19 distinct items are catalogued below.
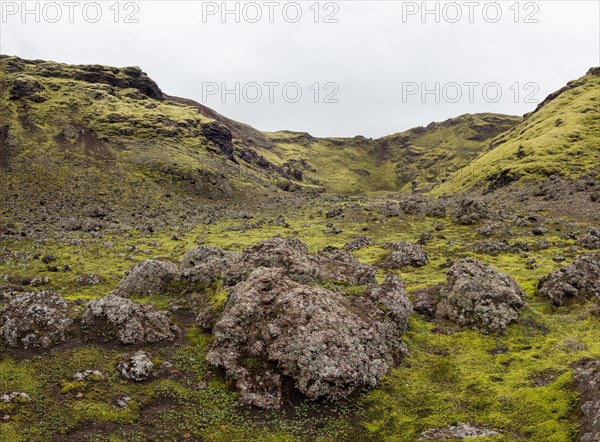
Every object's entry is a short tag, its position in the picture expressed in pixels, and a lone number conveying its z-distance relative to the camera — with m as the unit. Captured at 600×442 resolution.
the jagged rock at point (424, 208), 80.44
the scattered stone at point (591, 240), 48.00
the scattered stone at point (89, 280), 40.75
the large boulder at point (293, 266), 28.23
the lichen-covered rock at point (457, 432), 15.80
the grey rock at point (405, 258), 46.28
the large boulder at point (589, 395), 14.04
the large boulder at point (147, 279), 33.47
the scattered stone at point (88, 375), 18.92
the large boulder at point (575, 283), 28.67
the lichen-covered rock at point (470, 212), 69.38
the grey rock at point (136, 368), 19.78
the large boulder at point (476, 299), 26.06
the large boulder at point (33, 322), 21.22
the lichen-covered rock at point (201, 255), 38.62
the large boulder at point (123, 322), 23.14
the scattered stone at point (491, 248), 49.81
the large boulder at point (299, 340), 19.12
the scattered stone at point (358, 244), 58.79
